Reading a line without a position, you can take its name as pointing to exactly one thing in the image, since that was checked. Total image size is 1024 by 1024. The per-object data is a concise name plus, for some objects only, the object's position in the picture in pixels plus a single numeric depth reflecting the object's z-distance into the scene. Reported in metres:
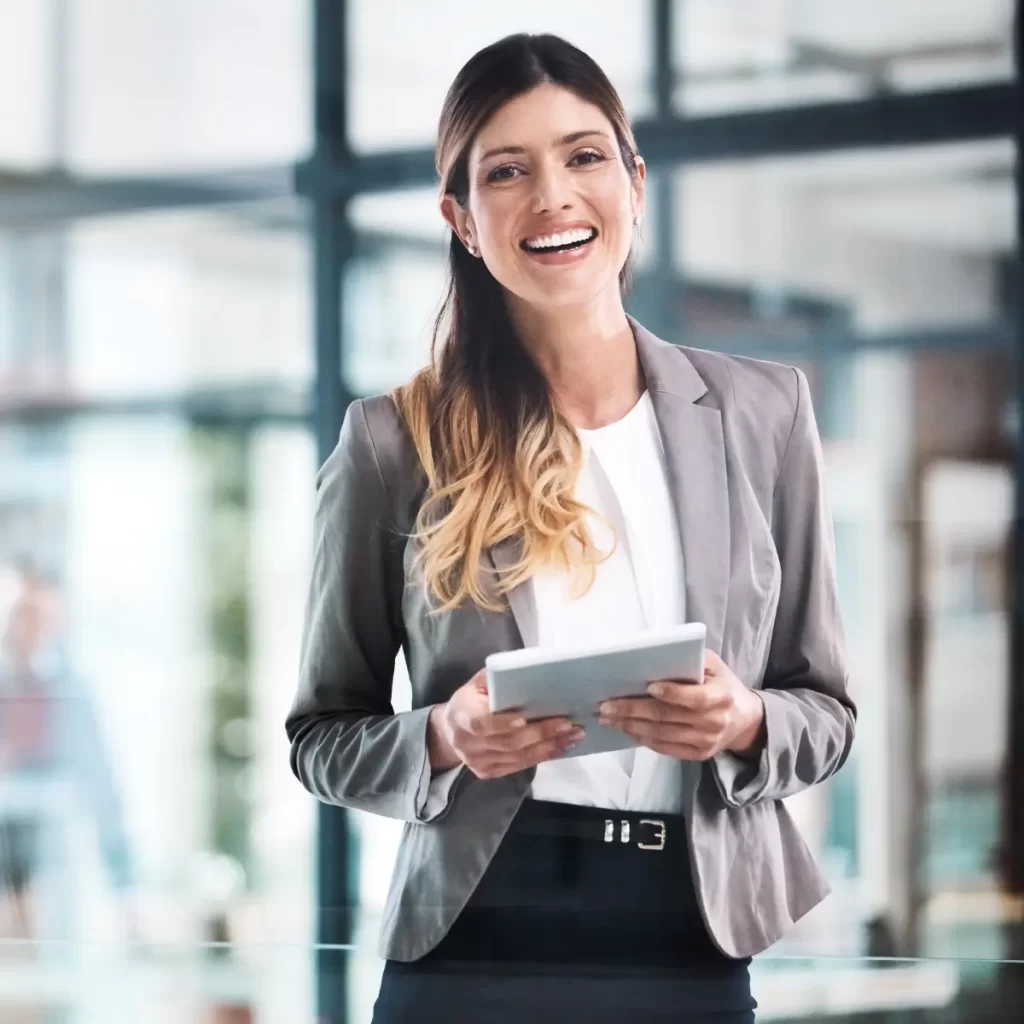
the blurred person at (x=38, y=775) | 5.22
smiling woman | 3.10
